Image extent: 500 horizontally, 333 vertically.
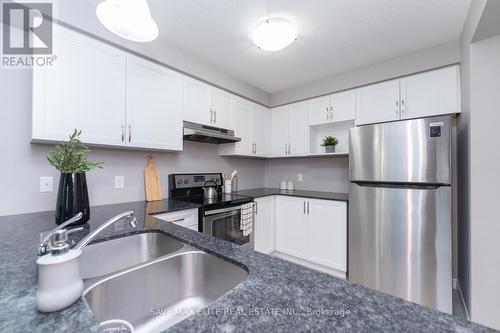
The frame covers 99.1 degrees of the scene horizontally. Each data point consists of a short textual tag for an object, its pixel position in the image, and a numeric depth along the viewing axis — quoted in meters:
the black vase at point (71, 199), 1.22
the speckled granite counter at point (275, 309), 0.44
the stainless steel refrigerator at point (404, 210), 1.73
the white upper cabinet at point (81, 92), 1.40
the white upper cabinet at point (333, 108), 2.56
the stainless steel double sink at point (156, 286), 0.75
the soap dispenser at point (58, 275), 0.47
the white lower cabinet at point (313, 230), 2.30
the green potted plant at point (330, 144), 2.71
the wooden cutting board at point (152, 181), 2.13
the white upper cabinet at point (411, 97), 1.99
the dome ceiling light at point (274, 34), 1.70
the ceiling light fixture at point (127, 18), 1.04
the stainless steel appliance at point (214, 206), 1.97
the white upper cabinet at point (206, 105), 2.26
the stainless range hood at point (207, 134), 2.17
